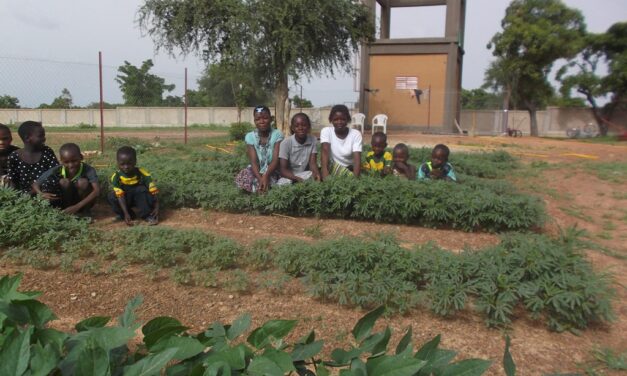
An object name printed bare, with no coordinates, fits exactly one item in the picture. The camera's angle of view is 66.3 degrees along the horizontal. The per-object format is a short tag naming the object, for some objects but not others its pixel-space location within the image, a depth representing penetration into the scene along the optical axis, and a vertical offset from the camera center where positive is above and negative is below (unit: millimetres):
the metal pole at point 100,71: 9883 +1142
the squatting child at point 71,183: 4738 -575
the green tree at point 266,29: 13680 +2981
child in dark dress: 4888 -361
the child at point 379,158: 6160 -324
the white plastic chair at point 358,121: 18405 +448
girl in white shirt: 5992 -174
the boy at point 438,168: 5891 -414
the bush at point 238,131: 15398 -41
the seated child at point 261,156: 5586 -310
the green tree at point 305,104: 29016 +1711
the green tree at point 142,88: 15664 +1349
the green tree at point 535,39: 24234 +4992
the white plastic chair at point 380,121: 18672 +476
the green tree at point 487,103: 30172 +2147
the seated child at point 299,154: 5730 -277
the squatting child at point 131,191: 4906 -656
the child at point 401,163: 6363 -391
